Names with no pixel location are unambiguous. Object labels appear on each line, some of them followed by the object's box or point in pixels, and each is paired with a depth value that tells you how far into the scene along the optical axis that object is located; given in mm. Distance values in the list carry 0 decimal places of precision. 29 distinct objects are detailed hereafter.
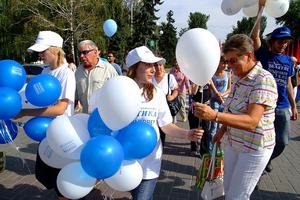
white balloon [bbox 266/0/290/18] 3689
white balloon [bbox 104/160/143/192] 2396
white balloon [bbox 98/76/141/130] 2180
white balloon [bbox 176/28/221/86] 2443
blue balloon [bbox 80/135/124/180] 2188
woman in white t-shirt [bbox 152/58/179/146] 5573
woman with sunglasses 2633
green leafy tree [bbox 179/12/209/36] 84106
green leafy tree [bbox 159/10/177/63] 62781
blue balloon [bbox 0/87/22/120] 2697
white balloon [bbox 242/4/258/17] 3792
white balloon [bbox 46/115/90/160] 2371
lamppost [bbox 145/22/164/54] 44125
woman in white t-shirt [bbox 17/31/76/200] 3045
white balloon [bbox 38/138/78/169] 2633
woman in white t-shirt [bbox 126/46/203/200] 2648
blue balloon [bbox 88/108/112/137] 2433
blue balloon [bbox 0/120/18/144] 3025
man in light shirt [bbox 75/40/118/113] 4273
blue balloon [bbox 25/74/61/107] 2805
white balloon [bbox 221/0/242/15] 3707
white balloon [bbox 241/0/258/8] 3647
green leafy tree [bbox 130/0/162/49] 42212
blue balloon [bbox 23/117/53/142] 2939
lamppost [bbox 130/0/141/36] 41812
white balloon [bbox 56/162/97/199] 2324
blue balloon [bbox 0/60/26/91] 2911
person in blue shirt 3994
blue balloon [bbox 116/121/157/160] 2340
